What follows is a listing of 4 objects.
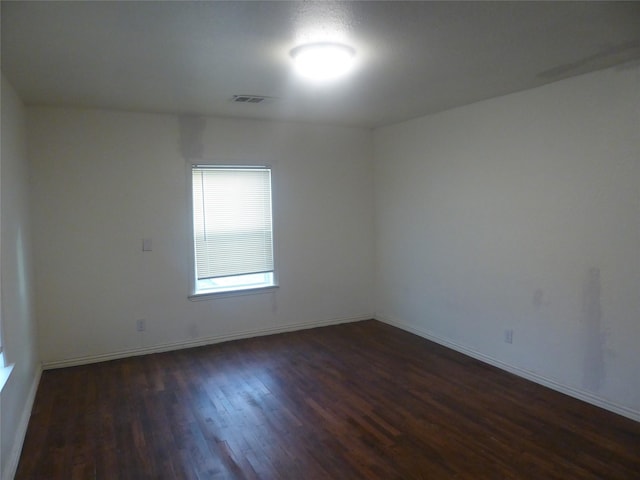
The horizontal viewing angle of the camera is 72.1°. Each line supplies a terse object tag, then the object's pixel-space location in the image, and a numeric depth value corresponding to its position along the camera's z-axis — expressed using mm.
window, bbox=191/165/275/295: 4707
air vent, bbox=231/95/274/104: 3779
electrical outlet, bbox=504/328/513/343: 3900
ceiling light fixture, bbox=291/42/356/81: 2521
